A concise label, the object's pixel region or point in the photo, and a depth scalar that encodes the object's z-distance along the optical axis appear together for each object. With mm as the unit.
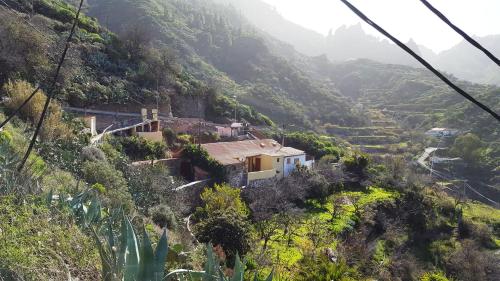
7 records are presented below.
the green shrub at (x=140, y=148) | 20266
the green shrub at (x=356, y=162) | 27578
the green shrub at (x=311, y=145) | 31253
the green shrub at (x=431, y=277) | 15900
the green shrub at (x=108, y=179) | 11983
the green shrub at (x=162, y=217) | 13289
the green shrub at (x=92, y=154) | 14703
